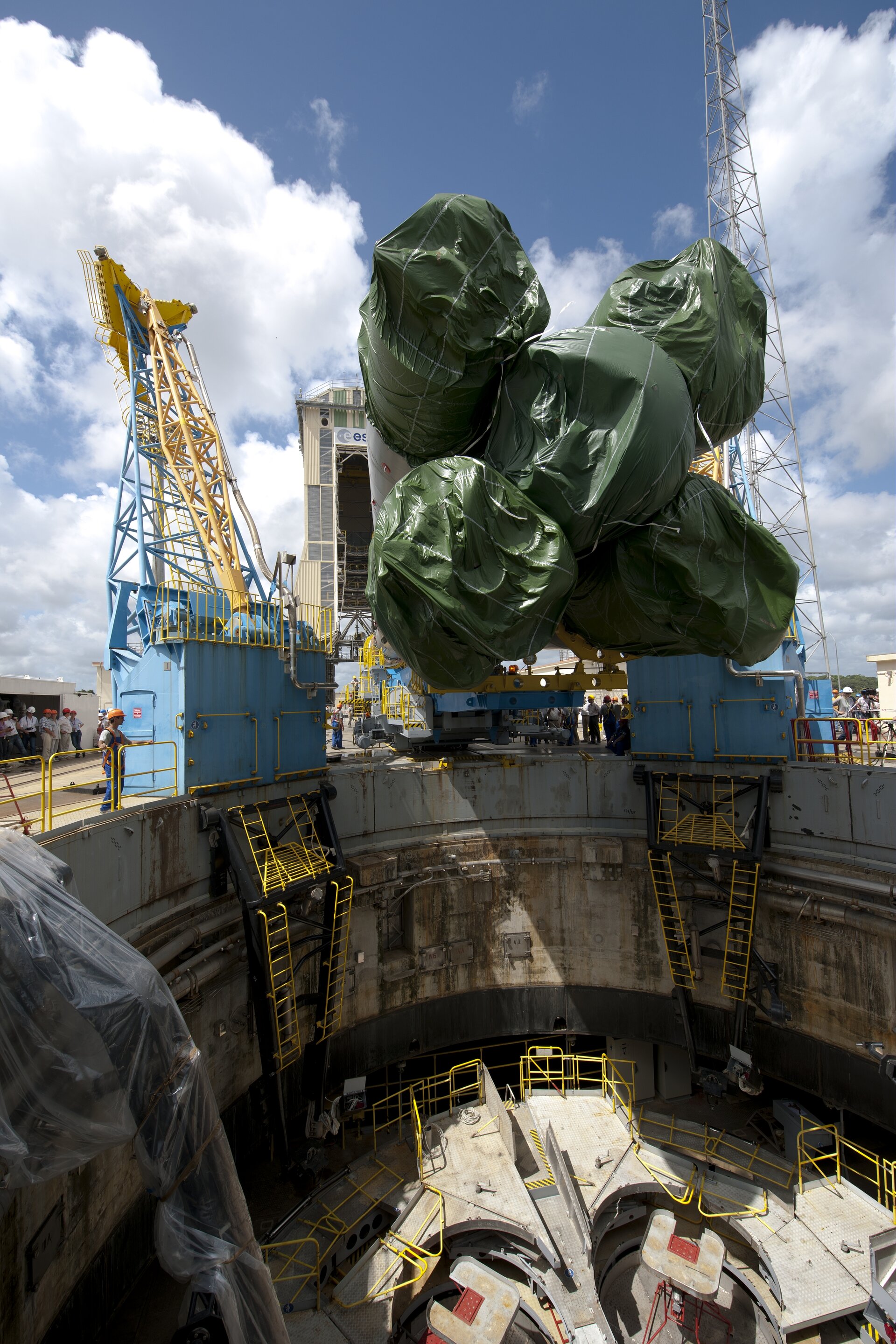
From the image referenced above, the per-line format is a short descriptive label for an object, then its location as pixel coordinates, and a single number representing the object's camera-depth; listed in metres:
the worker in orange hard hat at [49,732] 11.85
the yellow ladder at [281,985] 7.94
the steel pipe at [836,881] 9.01
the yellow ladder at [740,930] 10.18
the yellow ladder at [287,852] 8.45
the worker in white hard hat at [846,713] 11.28
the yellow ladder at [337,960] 9.33
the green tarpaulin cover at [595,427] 4.83
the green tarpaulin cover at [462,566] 4.52
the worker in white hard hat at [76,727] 14.83
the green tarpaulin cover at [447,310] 4.89
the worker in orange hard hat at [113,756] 6.88
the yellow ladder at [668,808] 11.26
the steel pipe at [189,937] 7.20
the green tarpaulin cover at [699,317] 5.67
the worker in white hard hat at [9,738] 11.74
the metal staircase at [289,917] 8.01
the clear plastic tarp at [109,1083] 3.21
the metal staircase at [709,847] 10.12
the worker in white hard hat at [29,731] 13.52
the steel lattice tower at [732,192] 17.91
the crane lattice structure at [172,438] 14.02
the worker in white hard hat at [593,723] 18.84
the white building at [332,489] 28.41
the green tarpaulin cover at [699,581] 5.53
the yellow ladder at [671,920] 10.79
